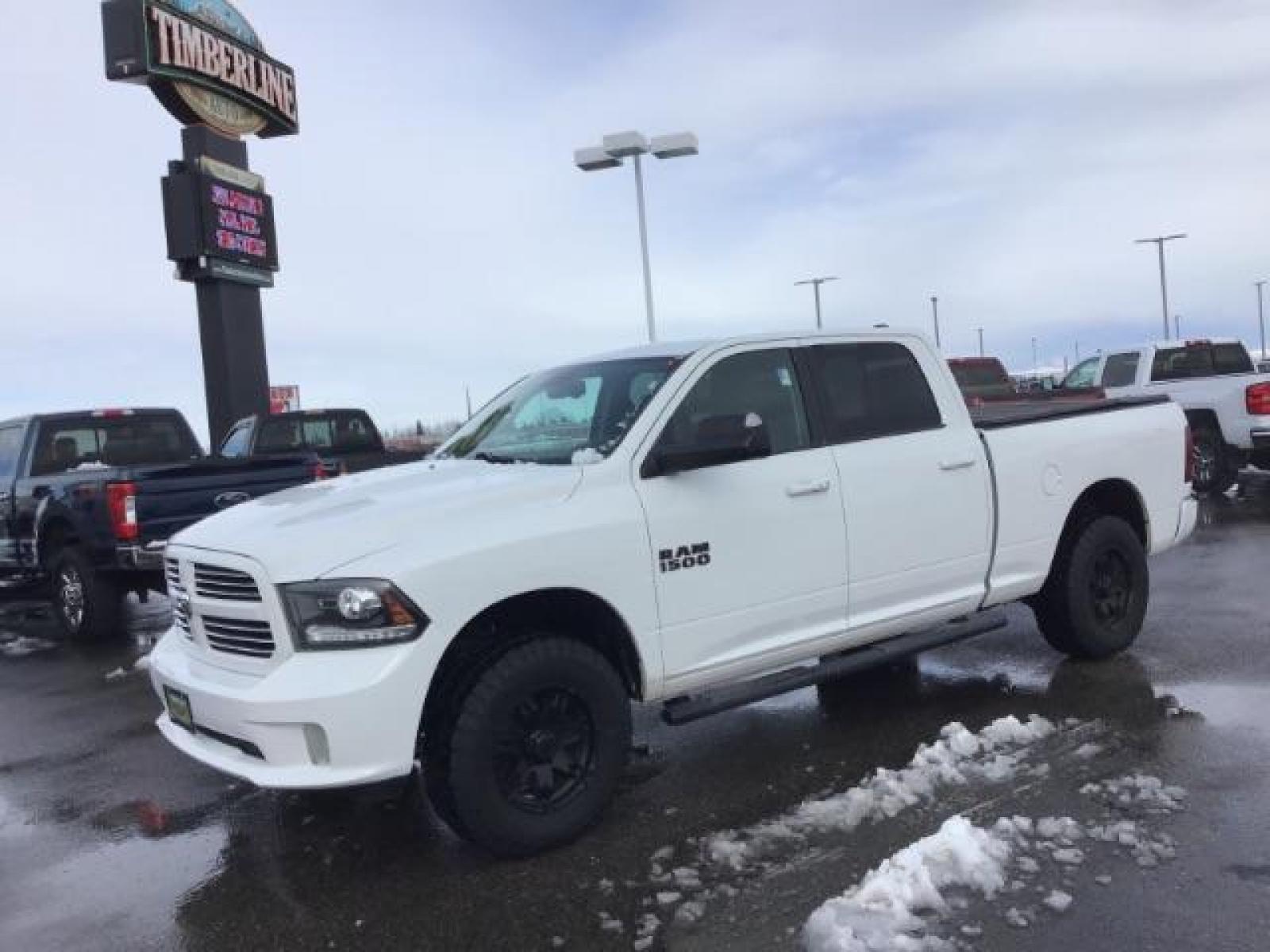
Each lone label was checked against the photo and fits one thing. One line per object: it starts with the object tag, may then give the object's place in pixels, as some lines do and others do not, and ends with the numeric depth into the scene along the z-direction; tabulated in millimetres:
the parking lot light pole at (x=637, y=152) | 19781
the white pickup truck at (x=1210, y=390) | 13844
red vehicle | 16922
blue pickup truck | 8391
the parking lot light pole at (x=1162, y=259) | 48219
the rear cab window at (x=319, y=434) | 13445
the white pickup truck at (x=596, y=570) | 3691
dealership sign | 16875
